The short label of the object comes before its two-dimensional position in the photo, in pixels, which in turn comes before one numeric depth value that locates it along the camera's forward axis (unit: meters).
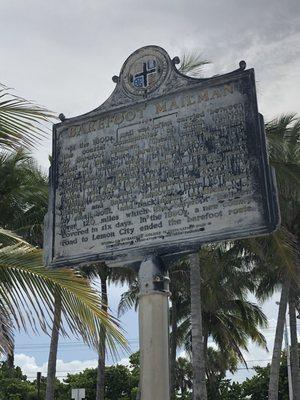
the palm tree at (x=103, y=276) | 29.84
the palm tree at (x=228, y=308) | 30.12
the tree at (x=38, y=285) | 6.92
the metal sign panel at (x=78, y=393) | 27.70
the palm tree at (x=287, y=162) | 20.27
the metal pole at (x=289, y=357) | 33.41
